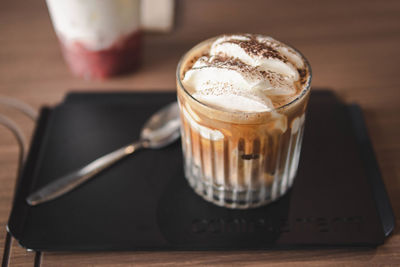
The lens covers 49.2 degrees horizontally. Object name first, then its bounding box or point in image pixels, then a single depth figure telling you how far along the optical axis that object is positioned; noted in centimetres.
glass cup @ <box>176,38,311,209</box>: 68
